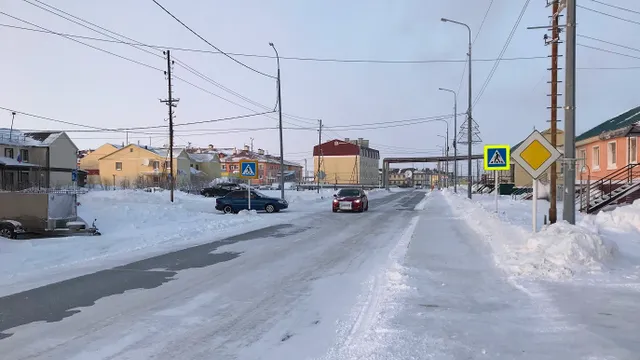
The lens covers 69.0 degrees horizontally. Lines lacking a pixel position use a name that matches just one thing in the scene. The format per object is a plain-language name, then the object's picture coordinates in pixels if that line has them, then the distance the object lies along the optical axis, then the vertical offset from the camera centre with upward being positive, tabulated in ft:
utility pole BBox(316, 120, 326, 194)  167.02 +16.73
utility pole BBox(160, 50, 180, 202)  102.90 +17.06
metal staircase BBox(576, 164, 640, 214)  66.90 -2.05
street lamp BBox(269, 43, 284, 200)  99.30 +12.17
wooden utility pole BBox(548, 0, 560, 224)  43.62 +10.31
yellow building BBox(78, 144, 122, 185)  281.72 +11.47
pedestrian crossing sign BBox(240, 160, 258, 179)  79.05 +1.28
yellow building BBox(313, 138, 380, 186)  368.27 +13.20
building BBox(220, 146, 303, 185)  371.15 +9.15
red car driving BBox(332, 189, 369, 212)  87.92 -4.85
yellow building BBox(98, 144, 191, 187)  257.34 +7.16
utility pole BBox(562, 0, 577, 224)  35.81 +4.82
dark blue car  89.40 -5.10
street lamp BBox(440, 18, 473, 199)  102.47 +11.60
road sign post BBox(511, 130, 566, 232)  36.42 +1.66
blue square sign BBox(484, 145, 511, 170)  59.06 +2.60
